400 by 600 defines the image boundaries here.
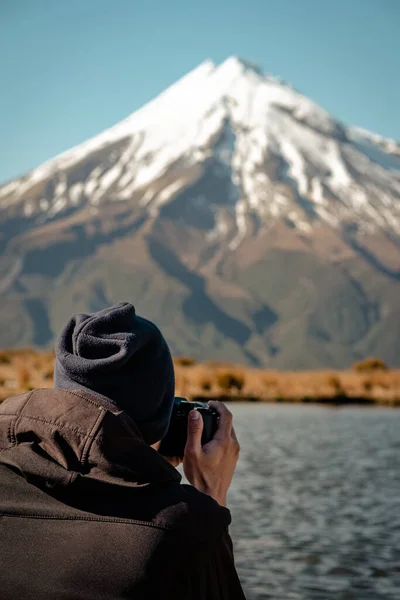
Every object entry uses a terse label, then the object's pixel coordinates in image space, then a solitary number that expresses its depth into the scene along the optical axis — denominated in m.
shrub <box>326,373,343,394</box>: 38.98
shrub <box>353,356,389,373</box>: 55.39
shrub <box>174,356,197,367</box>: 46.62
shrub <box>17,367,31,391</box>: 24.86
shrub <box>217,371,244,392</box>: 35.25
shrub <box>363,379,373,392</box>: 40.62
